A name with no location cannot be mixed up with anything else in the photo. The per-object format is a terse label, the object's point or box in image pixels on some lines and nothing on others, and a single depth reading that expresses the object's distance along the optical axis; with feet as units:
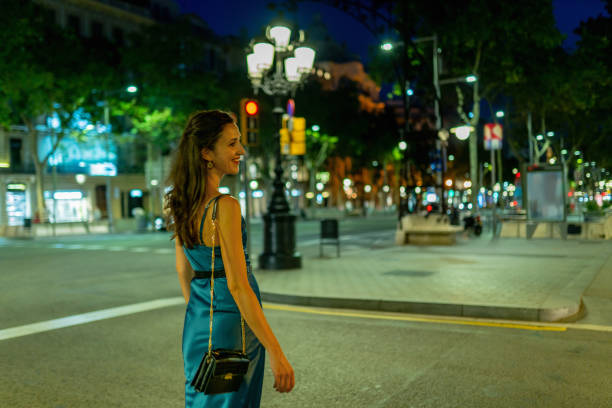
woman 7.38
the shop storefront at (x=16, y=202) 138.31
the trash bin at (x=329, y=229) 50.84
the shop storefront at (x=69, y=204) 148.87
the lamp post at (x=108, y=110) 105.24
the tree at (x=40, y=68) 94.79
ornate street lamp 41.11
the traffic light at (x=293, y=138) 41.88
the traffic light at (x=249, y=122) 38.06
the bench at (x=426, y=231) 59.72
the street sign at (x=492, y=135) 67.00
